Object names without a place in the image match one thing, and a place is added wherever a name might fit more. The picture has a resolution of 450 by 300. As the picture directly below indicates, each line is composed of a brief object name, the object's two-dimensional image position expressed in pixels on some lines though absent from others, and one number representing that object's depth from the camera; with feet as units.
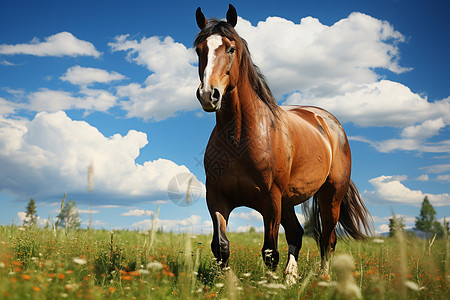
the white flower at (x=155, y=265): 10.21
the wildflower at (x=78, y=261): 9.60
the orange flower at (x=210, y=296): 11.90
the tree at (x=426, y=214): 136.63
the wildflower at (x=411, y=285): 8.06
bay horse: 14.11
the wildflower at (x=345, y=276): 7.21
